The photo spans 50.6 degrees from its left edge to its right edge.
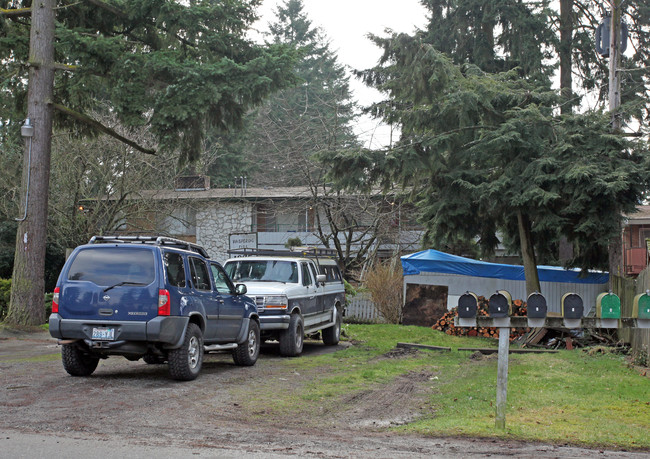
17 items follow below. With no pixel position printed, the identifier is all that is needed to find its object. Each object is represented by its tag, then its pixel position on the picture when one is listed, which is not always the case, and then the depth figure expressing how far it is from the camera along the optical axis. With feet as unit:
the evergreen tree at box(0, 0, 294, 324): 58.80
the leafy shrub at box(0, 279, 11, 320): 68.08
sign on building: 70.54
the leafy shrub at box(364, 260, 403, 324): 81.46
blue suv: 31.83
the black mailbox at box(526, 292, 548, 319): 23.33
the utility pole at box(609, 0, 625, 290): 57.26
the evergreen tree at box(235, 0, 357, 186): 94.99
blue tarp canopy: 77.20
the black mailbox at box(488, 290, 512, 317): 23.32
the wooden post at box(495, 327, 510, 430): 23.17
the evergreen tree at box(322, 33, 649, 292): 53.62
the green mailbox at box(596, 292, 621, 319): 23.63
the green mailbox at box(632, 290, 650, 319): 23.56
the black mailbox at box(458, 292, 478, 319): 23.31
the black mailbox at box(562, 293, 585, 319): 23.40
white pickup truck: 46.91
